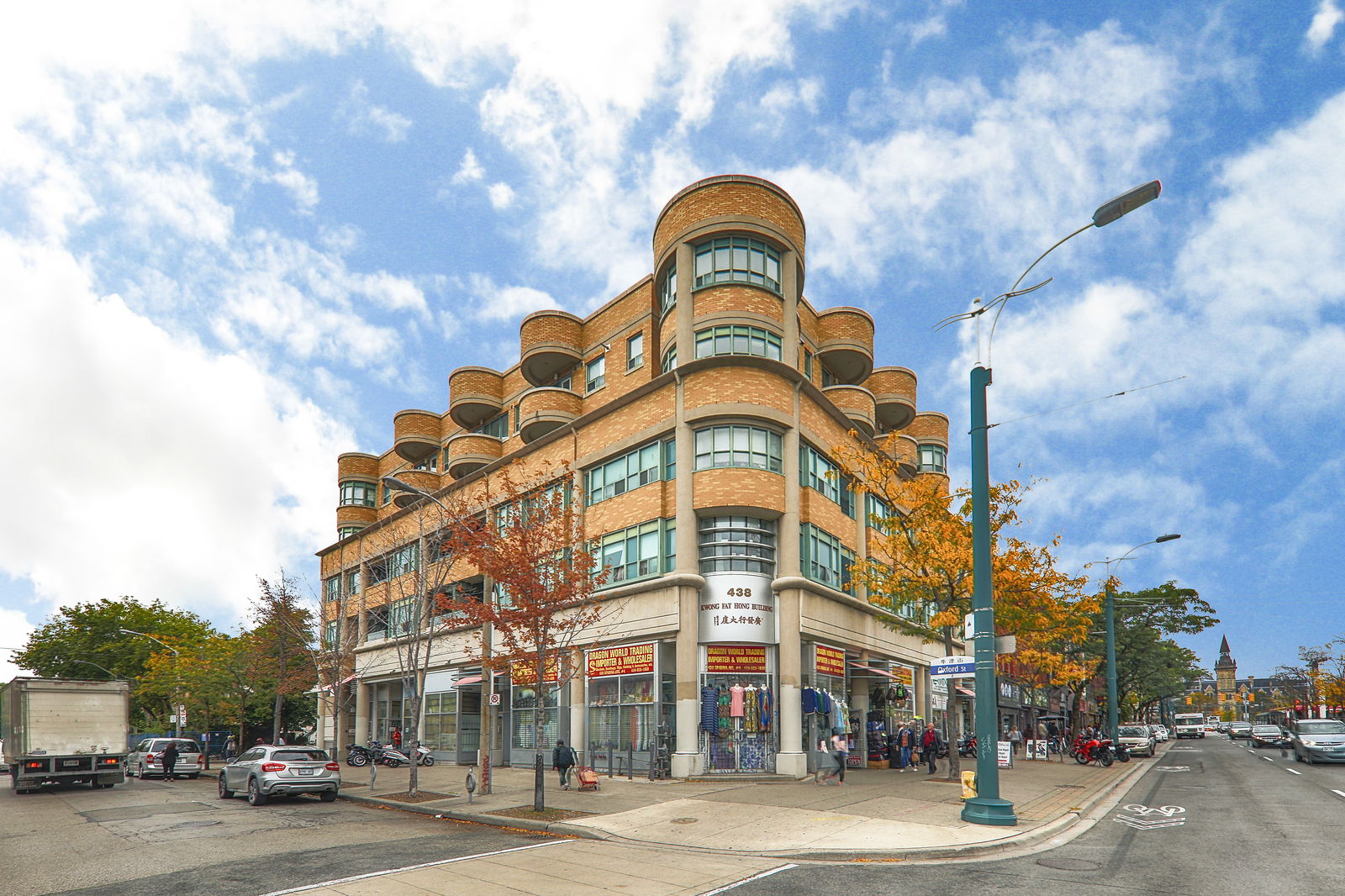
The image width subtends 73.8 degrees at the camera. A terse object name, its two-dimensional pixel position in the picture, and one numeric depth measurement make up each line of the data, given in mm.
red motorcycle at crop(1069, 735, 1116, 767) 34750
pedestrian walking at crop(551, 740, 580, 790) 24828
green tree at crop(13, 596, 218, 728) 71688
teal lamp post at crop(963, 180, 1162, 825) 15719
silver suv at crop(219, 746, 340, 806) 23078
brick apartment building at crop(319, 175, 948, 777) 28406
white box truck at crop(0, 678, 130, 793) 27672
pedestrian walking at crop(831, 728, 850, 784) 25594
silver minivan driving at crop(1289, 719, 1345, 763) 36250
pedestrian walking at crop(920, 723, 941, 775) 29875
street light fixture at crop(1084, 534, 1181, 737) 43219
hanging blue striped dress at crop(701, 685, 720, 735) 27547
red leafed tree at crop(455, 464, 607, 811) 21188
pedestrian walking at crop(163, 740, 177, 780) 35156
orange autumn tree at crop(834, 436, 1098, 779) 26906
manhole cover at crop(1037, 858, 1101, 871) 12312
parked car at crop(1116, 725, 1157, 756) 43938
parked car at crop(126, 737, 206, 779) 35906
